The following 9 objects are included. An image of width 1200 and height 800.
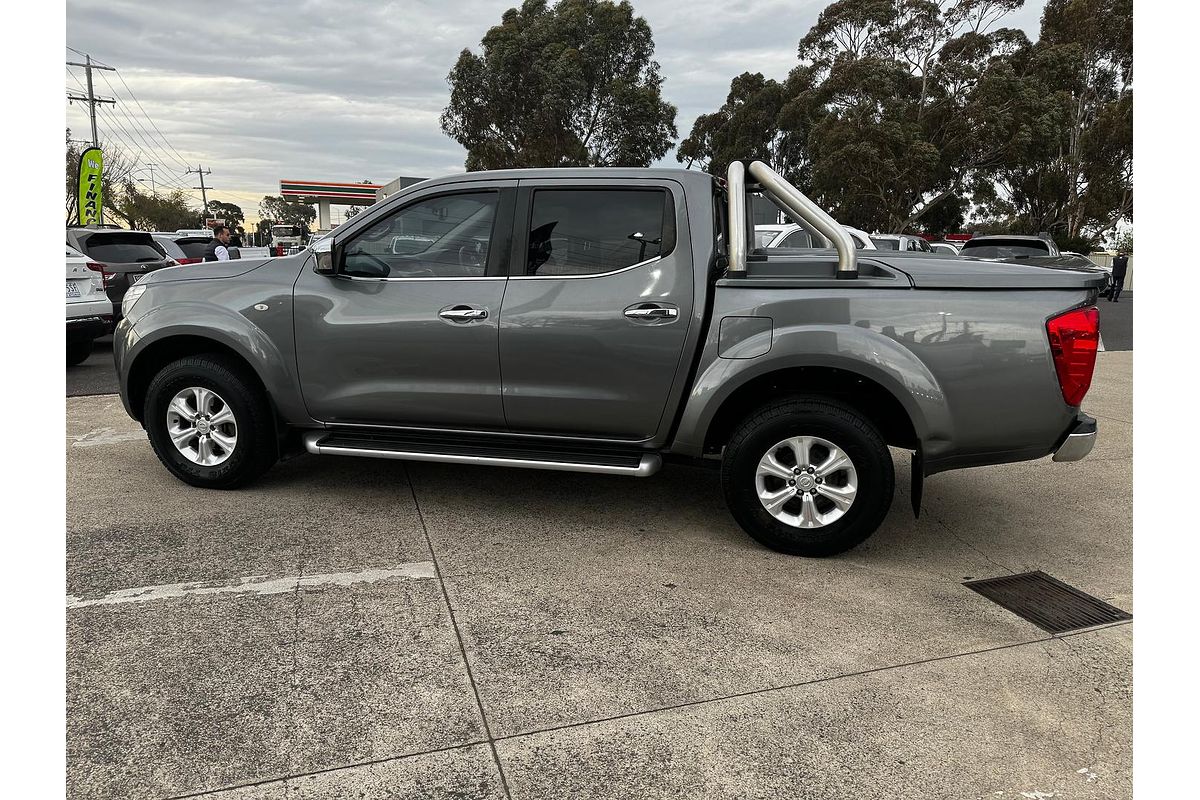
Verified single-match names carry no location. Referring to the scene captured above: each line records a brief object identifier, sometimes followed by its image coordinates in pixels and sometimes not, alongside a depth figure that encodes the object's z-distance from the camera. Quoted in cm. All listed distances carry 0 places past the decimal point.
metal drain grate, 370
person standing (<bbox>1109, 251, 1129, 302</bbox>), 2605
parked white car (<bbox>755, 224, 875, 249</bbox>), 1027
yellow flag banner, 2511
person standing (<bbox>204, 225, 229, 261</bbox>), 1380
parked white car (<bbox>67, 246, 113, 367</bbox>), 925
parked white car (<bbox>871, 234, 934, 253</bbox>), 1462
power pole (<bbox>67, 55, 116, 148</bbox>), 4497
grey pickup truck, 400
